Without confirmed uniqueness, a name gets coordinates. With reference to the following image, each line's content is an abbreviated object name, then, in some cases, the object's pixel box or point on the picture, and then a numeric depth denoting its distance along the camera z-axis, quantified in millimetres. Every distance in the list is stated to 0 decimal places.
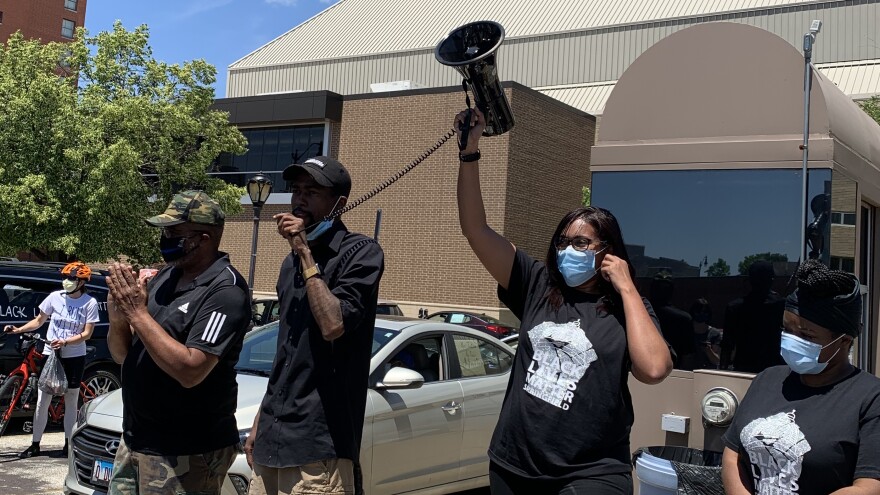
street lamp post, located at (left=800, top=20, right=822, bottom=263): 4195
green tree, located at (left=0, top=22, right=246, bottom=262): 23391
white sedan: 6078
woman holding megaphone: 2941
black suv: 10211
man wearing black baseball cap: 3357
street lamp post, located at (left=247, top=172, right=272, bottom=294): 15562
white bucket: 3465
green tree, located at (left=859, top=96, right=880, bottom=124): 20961
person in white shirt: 8938
